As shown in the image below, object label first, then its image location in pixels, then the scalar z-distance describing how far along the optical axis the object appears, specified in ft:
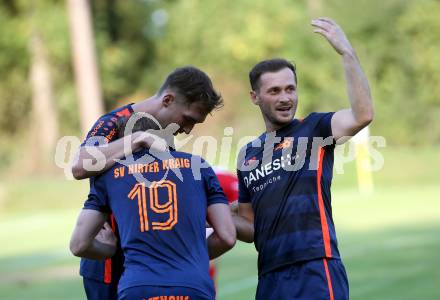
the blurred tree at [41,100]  261.03
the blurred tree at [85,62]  226.58
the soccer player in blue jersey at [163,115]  31.89
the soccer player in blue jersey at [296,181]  33.55
